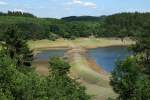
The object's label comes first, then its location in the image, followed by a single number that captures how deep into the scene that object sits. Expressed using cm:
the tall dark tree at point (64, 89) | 2155
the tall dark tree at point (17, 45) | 3332
